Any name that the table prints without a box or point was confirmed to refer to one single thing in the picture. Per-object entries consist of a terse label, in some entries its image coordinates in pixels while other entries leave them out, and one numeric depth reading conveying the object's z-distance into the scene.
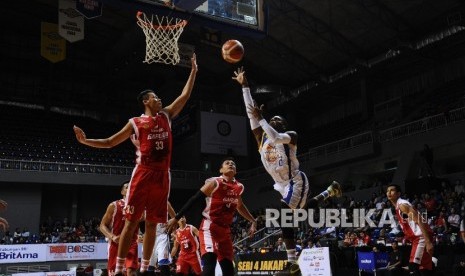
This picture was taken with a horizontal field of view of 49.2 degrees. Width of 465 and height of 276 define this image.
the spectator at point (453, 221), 15.36
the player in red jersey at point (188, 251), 11.21
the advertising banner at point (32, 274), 18.44
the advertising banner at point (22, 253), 20.69
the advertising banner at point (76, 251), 21.94
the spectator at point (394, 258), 11.92
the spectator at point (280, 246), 18.13
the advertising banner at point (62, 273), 18.76
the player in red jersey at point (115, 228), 7.56
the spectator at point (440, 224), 15.73
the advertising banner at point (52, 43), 25.12
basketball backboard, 11.34
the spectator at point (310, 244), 15.80
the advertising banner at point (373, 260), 12.62
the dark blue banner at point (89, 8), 17.30
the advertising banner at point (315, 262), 13.27
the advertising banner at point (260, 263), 15.34
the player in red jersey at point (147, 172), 5.41
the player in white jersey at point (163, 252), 11.67
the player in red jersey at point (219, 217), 6.71
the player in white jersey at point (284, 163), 7.47
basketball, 7.88
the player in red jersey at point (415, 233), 7.83
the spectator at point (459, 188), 18.52
